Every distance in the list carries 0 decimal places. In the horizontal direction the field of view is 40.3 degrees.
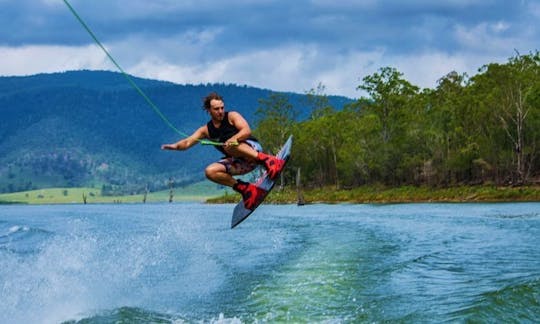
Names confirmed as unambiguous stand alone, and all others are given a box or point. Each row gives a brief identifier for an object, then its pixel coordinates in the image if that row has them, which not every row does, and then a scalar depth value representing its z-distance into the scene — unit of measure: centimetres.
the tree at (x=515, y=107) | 6041
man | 1165
